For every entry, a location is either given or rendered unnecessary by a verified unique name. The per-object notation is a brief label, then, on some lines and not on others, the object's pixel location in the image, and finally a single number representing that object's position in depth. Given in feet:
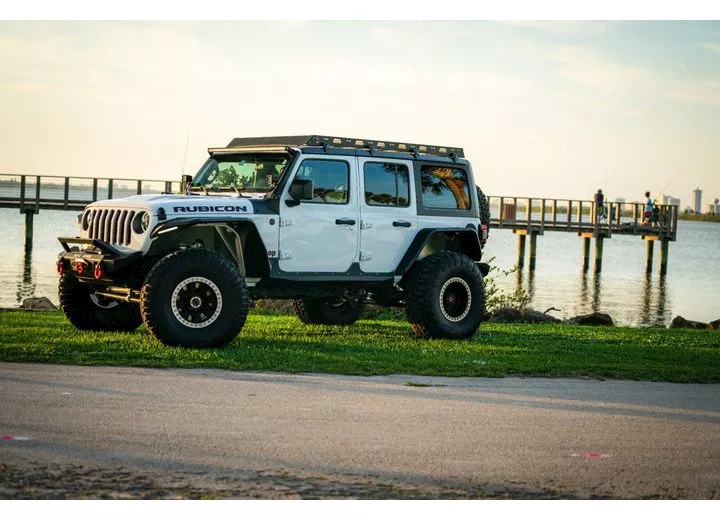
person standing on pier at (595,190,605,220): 190.49
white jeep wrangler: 41.27
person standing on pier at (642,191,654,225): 199.11
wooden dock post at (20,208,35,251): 168.53
